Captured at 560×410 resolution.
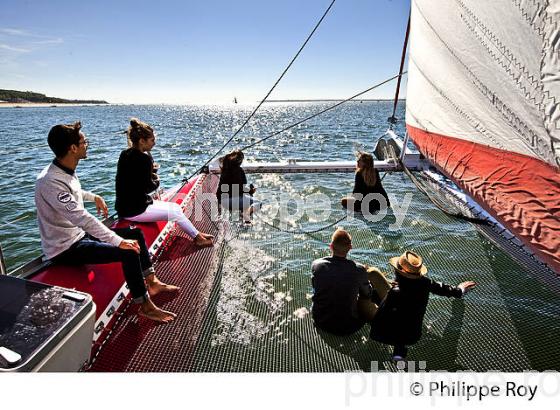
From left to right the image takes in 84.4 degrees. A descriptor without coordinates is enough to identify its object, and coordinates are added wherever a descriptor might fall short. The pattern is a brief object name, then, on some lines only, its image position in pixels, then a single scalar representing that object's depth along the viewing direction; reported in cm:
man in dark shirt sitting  288
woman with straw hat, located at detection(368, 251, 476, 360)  264
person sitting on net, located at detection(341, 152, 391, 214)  593
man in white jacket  278
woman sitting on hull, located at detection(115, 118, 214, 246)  395
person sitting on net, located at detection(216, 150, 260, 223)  592
